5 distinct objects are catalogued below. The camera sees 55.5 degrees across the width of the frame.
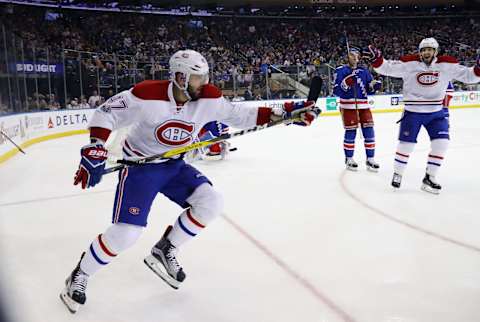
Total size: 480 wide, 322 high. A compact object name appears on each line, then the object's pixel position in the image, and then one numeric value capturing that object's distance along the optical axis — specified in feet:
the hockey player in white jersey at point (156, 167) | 6.53
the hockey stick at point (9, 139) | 19.07
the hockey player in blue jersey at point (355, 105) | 16.88
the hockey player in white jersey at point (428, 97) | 13.20
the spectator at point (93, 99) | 31.99
